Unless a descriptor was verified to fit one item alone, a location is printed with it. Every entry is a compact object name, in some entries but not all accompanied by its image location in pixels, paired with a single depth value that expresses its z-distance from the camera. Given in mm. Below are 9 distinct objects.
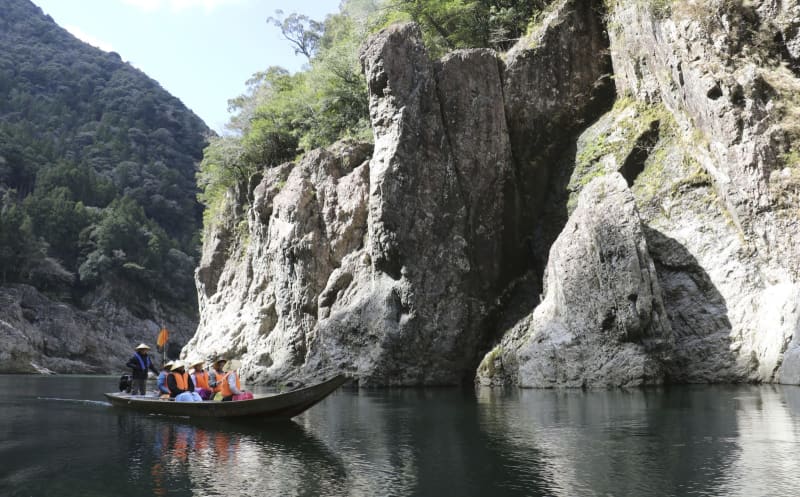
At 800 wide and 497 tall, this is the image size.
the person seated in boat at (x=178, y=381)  15938
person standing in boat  18452
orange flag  23094
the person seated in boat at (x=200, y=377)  16000
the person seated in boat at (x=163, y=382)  16375
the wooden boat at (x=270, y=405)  12805
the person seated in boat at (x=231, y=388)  14609
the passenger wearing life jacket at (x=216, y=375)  15805
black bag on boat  18297
